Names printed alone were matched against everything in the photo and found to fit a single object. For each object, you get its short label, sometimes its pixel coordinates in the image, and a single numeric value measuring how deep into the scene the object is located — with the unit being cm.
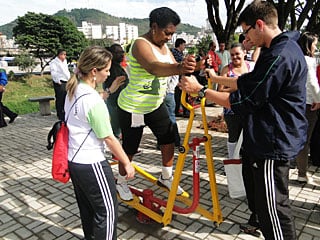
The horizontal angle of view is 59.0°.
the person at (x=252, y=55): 399
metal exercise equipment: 258
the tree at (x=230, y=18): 770
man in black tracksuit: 178
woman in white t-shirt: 198
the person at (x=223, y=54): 800
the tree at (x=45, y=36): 4334
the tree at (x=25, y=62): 3766
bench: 890
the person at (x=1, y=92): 770
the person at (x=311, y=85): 344
